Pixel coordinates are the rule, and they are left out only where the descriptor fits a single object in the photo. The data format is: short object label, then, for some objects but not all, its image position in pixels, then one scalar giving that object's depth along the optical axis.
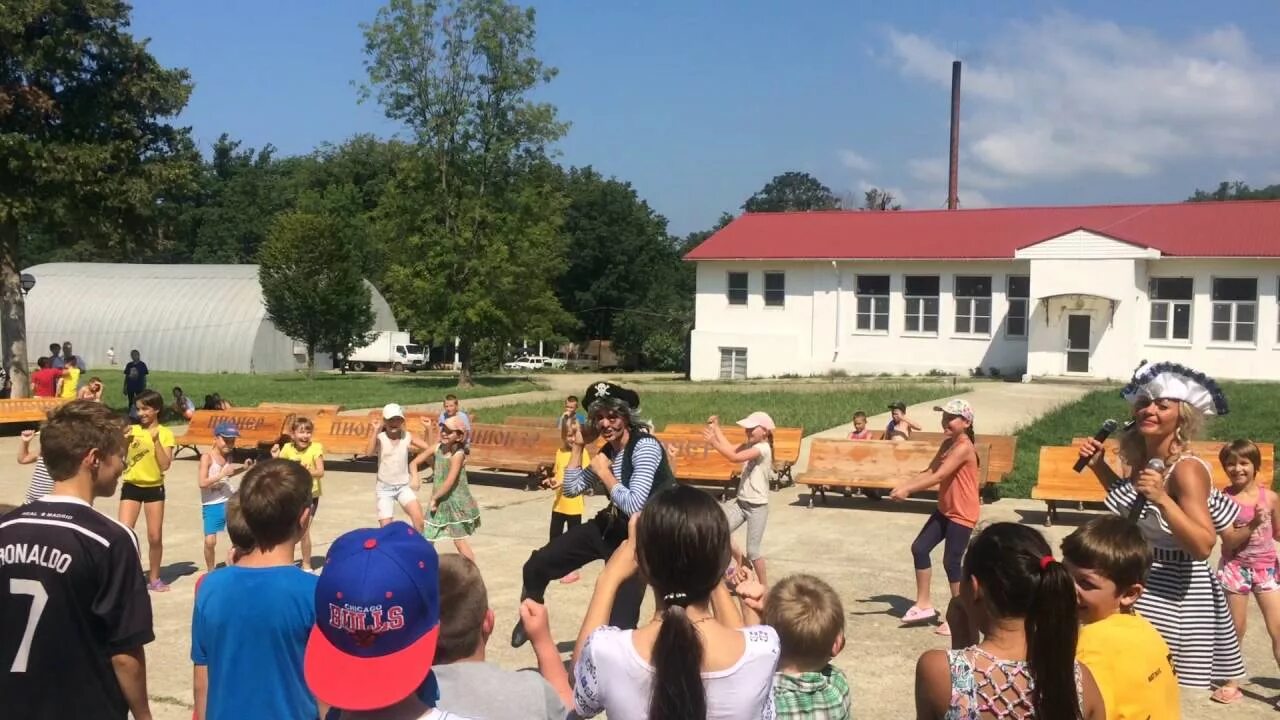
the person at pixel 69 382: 23.30
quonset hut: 56.41
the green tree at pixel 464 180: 40.69
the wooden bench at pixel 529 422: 18.45
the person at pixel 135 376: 24.95
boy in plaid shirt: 3.47
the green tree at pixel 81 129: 23.28
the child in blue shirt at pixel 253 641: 3.50
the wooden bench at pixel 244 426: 18.91
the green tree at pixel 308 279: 50.06
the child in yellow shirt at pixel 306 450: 10.02
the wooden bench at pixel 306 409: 19.06
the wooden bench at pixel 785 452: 15.88
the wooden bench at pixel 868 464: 14.03
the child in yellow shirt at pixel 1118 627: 3.39
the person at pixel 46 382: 24.75
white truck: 64.44
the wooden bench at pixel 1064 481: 12.95
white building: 35.53
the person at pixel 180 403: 21.98
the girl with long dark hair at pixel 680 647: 2.85
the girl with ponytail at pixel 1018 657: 2.91
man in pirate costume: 6.07
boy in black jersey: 3.32
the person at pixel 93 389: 13.14
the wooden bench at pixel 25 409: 22.16
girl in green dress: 9.40
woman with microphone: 4.96
